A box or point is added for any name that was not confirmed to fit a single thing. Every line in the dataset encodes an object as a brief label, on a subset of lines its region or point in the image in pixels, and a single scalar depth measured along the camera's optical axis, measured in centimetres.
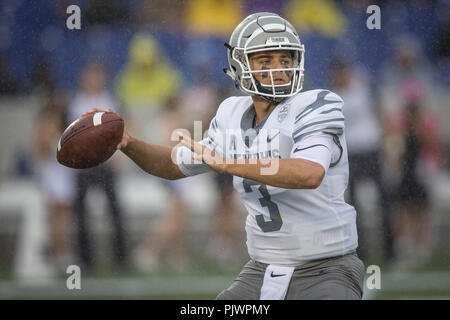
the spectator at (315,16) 1233
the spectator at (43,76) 1216
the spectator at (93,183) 1112
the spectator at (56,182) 1148
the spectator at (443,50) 1334
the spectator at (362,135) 1080
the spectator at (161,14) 1245
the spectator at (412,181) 1170
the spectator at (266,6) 1202
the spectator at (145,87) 1279
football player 562
